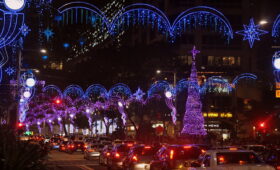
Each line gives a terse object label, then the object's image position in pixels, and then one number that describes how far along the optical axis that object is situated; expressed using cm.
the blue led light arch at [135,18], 2291
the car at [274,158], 1707
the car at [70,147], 5272
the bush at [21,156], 1211
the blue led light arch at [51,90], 6344
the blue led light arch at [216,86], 6089
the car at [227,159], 1323
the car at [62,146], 5597
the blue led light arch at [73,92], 6064
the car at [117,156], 2776
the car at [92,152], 4034
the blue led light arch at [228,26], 2410
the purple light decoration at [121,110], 5862
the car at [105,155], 3112
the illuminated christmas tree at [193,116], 3972
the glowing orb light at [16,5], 1596
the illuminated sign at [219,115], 7625
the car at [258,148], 2650
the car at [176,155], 1825
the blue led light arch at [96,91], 5700
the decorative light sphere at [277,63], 2794
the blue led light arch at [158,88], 5231
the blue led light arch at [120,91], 5419
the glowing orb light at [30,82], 3716
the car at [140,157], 2234
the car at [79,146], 5319
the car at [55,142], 6256
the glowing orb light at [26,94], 3938
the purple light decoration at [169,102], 5719
